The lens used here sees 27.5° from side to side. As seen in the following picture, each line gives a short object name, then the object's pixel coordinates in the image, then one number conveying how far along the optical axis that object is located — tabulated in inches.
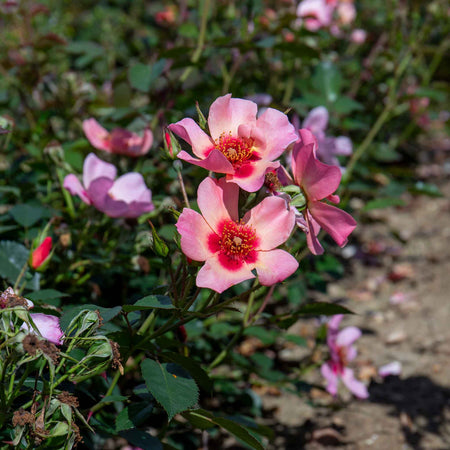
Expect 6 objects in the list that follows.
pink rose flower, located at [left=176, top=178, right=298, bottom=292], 17.6
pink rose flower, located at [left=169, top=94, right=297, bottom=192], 17.9
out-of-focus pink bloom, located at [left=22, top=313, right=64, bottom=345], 18.0
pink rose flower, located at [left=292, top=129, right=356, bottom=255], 18.1
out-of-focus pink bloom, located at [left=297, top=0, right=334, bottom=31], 41.4
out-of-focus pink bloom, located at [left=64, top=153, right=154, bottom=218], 22.5
